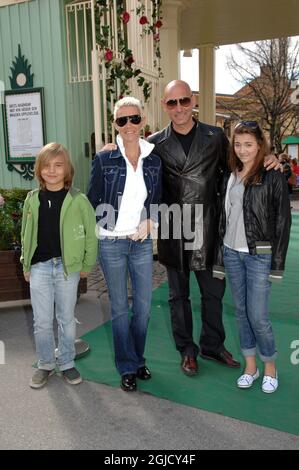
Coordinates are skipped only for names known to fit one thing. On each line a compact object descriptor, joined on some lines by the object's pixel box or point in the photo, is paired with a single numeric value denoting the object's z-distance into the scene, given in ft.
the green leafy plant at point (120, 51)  18.72
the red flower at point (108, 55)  18.41
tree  68.49
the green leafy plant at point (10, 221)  15.23
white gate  18.93
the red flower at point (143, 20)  20.16
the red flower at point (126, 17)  18.72
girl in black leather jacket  9.20
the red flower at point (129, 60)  19.29
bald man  10.12
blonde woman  9.50
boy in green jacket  9.95
